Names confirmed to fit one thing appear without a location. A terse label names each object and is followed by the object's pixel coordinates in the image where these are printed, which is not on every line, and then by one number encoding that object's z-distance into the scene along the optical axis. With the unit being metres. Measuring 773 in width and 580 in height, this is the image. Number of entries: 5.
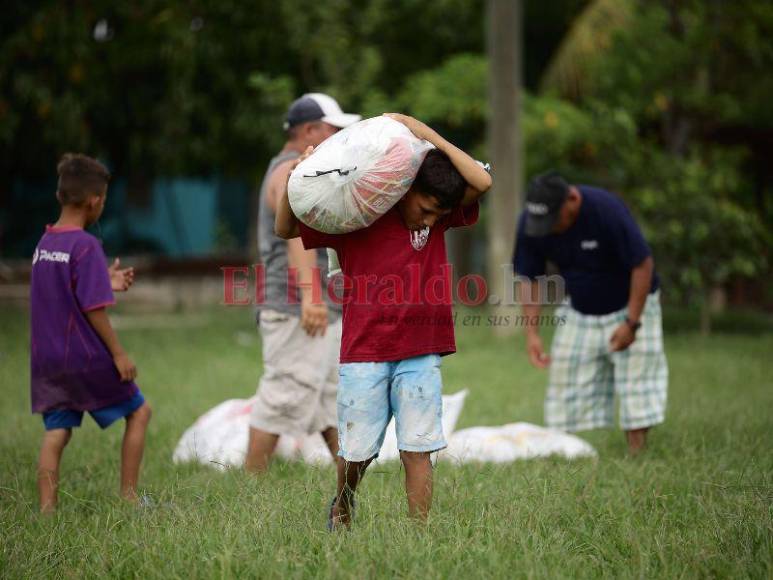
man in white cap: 11.39
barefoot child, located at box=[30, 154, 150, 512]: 9.68
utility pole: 27.16
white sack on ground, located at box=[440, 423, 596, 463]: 12.26
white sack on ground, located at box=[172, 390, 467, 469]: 12.24
